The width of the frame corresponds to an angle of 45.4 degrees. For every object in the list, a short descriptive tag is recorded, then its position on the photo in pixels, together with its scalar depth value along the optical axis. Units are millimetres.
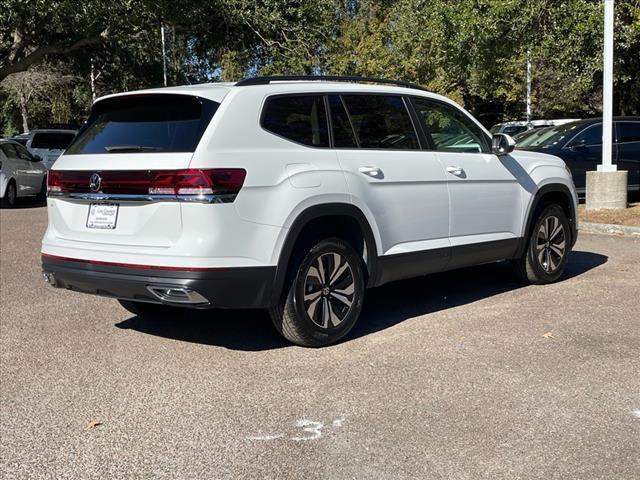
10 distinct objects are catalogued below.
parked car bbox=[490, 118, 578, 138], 27031
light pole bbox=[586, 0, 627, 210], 12508
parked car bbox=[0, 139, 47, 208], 17562
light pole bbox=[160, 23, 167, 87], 22500
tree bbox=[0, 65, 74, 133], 42719
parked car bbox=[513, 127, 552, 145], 15438
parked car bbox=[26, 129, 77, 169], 23297
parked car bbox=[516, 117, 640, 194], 14320
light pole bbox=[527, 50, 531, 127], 35838
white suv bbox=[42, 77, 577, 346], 4816
